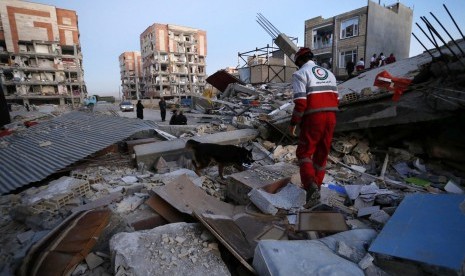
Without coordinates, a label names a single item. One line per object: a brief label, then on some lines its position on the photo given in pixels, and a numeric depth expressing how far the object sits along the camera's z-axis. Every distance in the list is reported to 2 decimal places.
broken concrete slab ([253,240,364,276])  1.67
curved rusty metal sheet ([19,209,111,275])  1.87
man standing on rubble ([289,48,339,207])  3.04
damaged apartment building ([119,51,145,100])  70.62
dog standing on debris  4.70
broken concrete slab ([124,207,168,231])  2.66
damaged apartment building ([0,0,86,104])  38.78
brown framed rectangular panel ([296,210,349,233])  2.30
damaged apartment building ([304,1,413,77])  22.31
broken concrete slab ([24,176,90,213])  3.08
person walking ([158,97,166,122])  14.98
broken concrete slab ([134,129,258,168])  5.16
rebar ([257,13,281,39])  17.11
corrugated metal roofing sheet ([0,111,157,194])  4.27
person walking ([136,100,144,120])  13.90
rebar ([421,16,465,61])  4.37
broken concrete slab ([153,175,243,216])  2.90
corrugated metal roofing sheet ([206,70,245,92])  16.05
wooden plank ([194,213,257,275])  1.87
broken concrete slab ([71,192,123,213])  3.05
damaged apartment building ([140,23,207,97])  55.84
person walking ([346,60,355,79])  15.05
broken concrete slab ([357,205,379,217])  2.87
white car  28.15
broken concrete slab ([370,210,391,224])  2.59
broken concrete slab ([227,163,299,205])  3.34
